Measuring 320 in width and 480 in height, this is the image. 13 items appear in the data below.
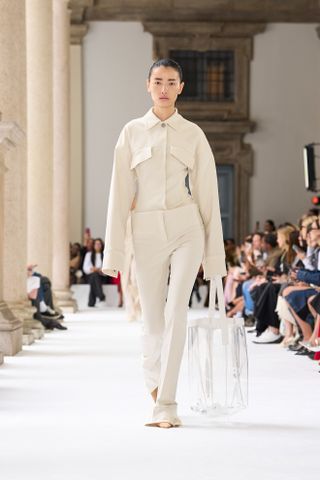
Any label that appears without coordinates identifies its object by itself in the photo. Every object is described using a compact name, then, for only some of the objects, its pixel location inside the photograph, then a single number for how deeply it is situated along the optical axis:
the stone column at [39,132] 16.91
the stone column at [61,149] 21.22
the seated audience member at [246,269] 16.88
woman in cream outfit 6.67
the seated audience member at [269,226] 24.95
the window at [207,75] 27.16
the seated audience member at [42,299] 14.41
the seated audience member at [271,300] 13.13
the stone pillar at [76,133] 26.47
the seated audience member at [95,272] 23.67
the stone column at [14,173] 12.23
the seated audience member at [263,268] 14.79
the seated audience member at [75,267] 24.09
